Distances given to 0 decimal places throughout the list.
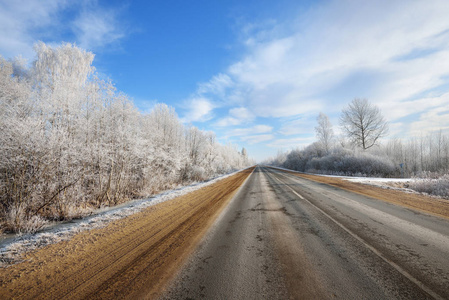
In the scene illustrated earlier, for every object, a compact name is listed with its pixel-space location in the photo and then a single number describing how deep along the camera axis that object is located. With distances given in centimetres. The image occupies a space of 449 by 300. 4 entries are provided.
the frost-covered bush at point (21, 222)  474
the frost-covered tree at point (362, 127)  2691
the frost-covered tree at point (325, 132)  3578
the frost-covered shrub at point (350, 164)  2052
